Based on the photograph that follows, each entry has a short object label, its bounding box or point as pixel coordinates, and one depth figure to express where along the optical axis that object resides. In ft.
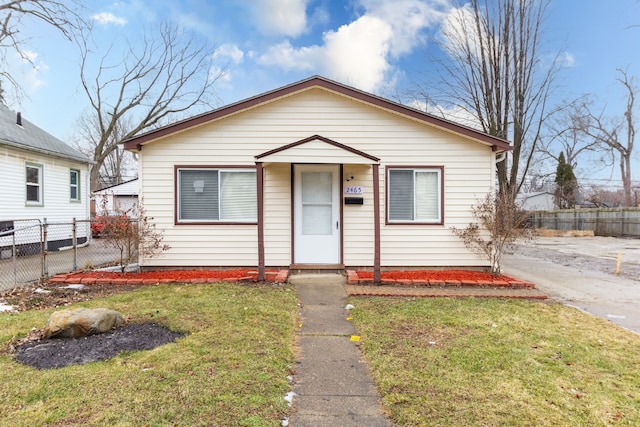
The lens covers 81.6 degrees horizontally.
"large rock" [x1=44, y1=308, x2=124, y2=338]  13.33
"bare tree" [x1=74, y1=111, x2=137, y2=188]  113.91
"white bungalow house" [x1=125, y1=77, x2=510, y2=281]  26.40
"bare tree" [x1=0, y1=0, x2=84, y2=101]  44.14
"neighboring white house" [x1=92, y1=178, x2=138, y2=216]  77.82
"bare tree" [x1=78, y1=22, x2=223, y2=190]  88.33
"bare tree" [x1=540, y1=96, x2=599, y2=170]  96.58
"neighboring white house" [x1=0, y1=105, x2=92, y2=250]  35.60
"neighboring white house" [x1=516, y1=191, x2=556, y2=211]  143.34
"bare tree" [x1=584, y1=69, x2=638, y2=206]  113.60
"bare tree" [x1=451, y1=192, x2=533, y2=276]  24.76
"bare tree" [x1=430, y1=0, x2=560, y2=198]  54.49
